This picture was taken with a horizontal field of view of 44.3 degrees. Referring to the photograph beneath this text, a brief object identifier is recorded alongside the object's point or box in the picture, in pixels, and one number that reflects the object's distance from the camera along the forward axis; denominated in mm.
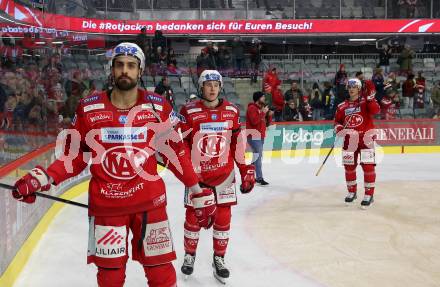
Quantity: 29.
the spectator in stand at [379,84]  15805
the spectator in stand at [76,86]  10052
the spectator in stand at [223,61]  16609
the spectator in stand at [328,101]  14777
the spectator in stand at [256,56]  17200
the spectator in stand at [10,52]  5832
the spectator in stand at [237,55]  16953
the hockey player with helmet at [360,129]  7934
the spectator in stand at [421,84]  15984
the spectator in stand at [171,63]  15602
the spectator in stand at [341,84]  15320
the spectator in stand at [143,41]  15722
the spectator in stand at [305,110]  14727
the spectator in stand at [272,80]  15047
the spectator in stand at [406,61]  18578
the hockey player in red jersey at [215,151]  4984
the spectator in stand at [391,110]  14858
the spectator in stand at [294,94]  14838
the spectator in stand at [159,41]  16084
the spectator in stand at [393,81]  16250
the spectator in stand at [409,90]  15805
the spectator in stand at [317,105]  14812
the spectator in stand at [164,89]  13178
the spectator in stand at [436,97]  15398
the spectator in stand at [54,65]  8416
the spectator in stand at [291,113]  14469
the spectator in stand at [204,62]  15891
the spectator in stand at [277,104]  14352
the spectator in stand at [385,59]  19562
